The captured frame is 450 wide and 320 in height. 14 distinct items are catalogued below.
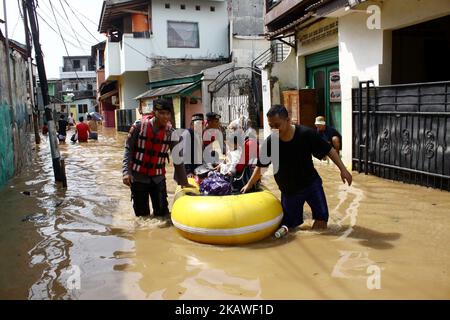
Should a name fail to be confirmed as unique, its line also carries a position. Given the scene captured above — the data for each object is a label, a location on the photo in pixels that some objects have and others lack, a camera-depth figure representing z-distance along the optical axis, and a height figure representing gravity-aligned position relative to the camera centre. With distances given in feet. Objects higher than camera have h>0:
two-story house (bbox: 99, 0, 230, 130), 83.82 +14.08
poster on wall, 37.99 +1.75
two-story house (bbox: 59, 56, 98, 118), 177.17 +12.57
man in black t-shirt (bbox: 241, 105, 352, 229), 17.26 -2.33
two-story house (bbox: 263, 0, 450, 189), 25.66 +2.14
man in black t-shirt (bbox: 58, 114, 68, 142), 72.38 -2.11
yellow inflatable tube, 16.84 -4.09
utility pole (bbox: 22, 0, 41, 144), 51.54 +2.56
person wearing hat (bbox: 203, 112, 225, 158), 22.29 -0.89
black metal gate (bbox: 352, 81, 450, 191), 24.54 -1.65
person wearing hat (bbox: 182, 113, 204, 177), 21.81 -1.58
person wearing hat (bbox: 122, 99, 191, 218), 19.49 -1.77
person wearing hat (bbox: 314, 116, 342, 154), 29.43 -1.69
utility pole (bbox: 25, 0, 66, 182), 31.78 +1.50
